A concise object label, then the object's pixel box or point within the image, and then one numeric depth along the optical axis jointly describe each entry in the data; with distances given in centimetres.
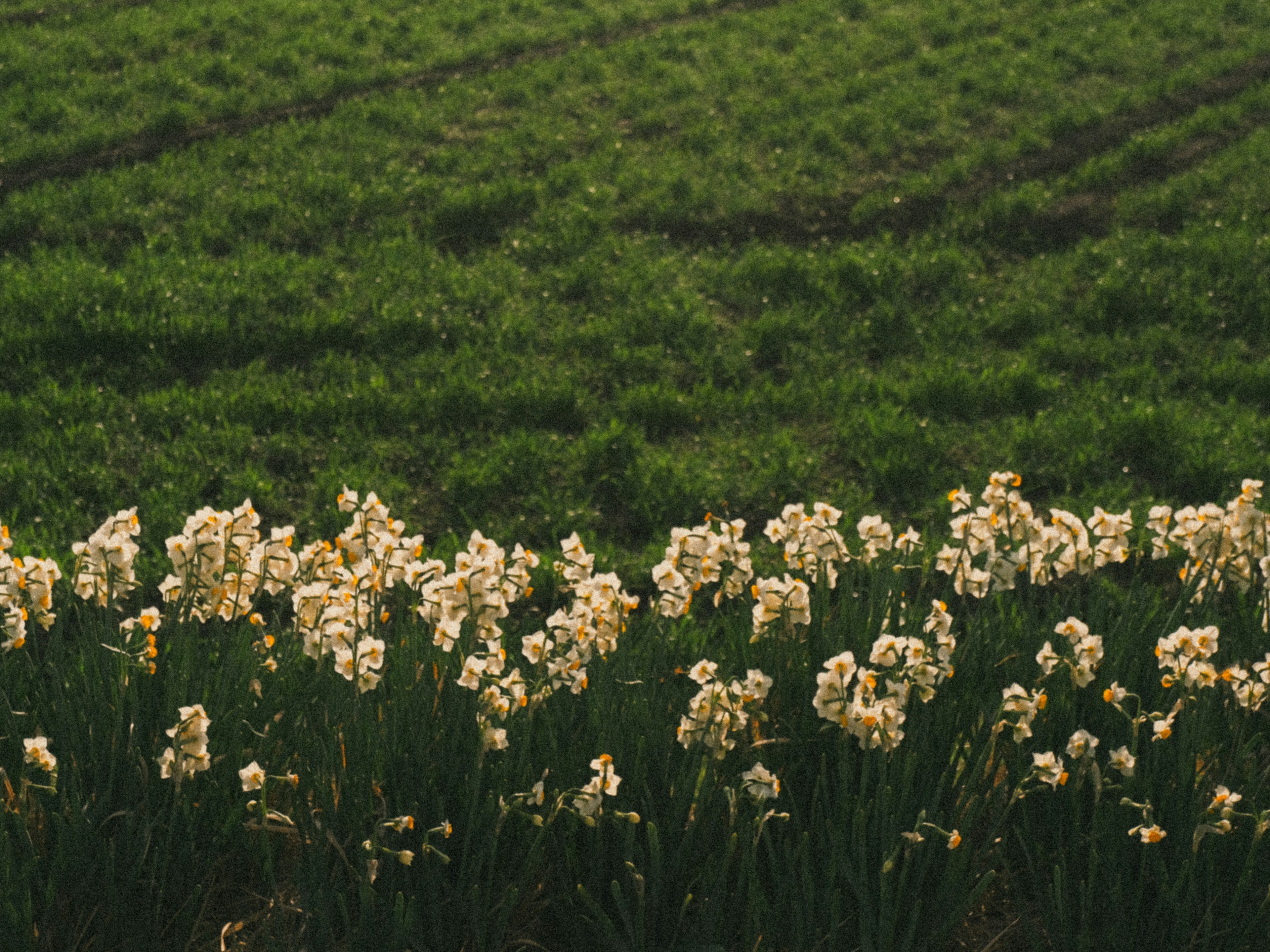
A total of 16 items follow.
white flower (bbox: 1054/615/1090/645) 550
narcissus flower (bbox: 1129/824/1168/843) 453
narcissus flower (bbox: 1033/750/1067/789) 484
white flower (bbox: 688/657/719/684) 515
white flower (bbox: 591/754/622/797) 457
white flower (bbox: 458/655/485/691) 501
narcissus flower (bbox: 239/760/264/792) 466
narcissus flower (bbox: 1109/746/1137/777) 486
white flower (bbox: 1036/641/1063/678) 527
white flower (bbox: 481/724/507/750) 489
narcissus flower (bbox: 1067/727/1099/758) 486
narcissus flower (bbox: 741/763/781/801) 471
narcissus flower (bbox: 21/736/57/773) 463
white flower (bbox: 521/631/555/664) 532
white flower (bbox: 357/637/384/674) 518
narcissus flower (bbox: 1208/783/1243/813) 458
